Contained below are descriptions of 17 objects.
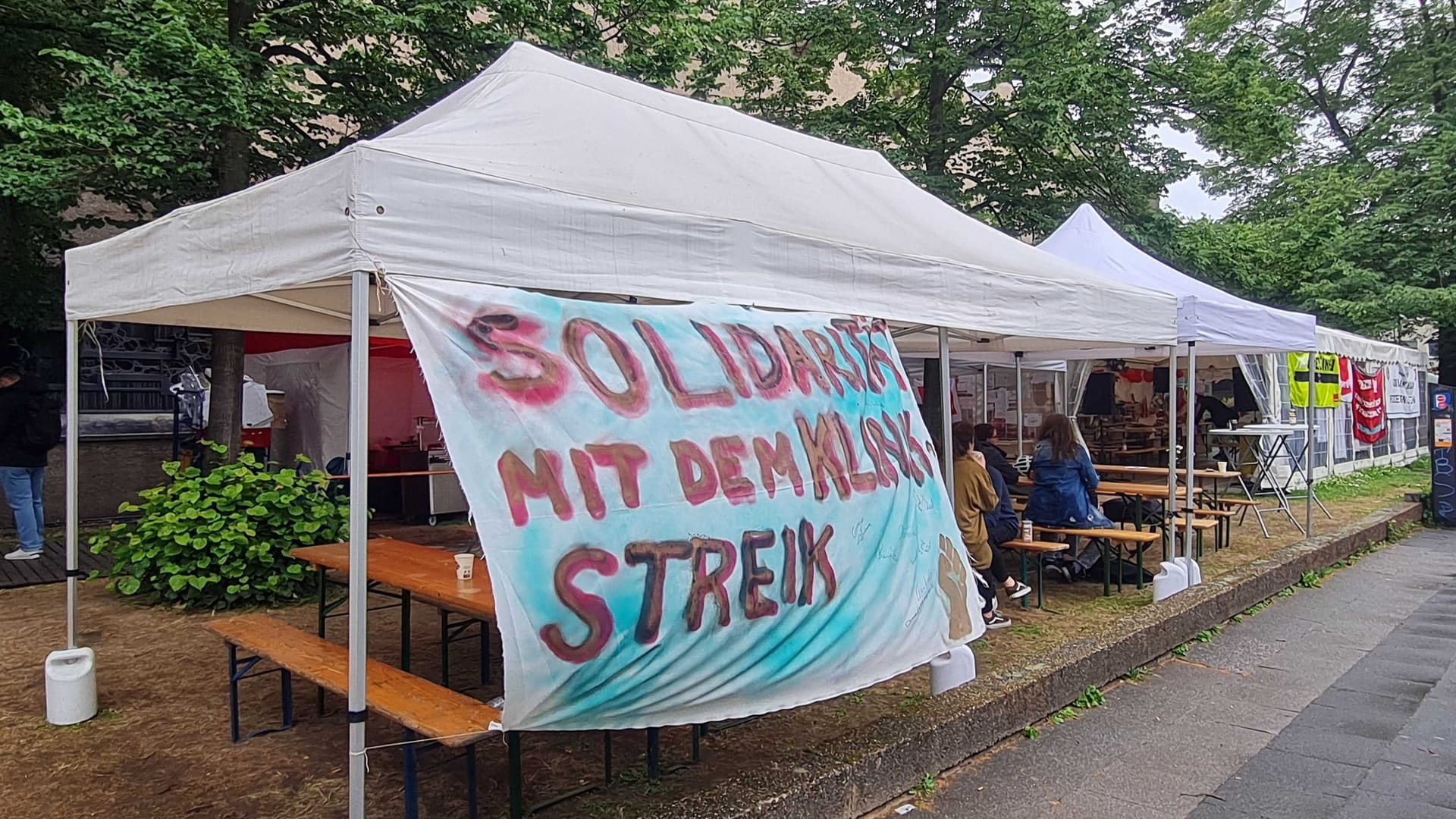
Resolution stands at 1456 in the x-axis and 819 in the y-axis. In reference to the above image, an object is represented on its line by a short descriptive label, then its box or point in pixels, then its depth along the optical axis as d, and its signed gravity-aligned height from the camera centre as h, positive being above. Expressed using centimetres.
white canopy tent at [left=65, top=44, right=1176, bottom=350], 278 +72
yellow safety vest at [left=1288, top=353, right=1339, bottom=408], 1235 +49
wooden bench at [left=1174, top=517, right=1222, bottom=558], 759 -97
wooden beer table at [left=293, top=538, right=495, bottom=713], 381 -77
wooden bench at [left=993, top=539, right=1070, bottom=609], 638 -97
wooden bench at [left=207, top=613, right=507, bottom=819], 288 -102
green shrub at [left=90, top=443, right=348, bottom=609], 650 -91
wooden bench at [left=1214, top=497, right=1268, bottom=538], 940 -94
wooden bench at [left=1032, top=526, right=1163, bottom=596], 655 -91
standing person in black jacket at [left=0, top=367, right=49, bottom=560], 770 -23
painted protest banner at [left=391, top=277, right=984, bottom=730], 266 -31
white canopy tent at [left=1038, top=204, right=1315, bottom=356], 680 +93
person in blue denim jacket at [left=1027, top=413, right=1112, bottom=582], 697 -53
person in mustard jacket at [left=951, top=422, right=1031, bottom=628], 595 -62
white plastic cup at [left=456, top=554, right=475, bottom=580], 412 -70
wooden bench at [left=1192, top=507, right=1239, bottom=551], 858 -119
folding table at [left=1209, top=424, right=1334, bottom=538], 979 -61
